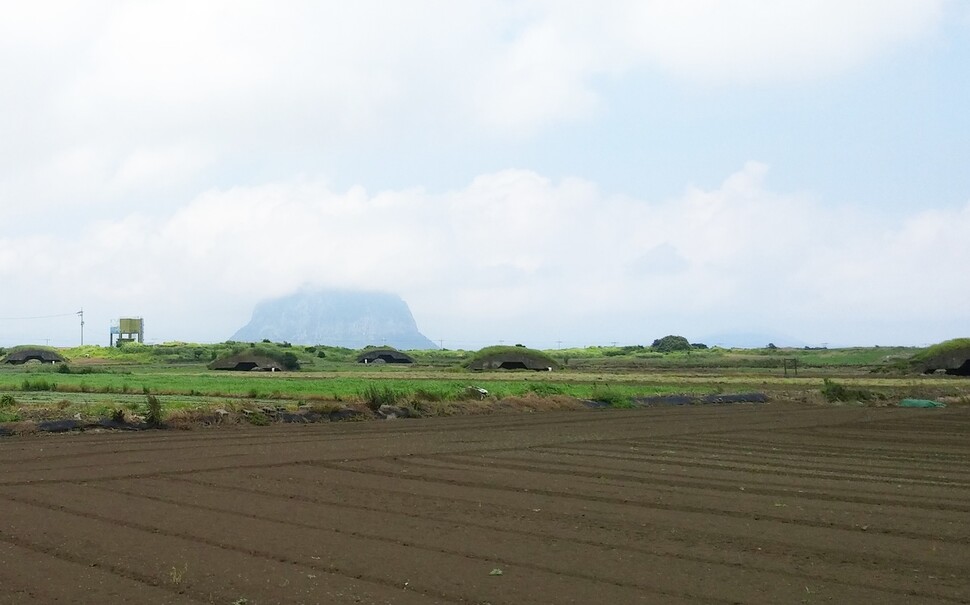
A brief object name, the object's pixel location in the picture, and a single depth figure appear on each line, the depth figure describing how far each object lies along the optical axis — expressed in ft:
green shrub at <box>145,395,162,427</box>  68.80
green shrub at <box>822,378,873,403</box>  109.60
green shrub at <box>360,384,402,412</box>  84.64
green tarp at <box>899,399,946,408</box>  100.78
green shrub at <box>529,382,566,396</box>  106.93
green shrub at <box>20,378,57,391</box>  110.00
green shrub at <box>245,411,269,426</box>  74.95
